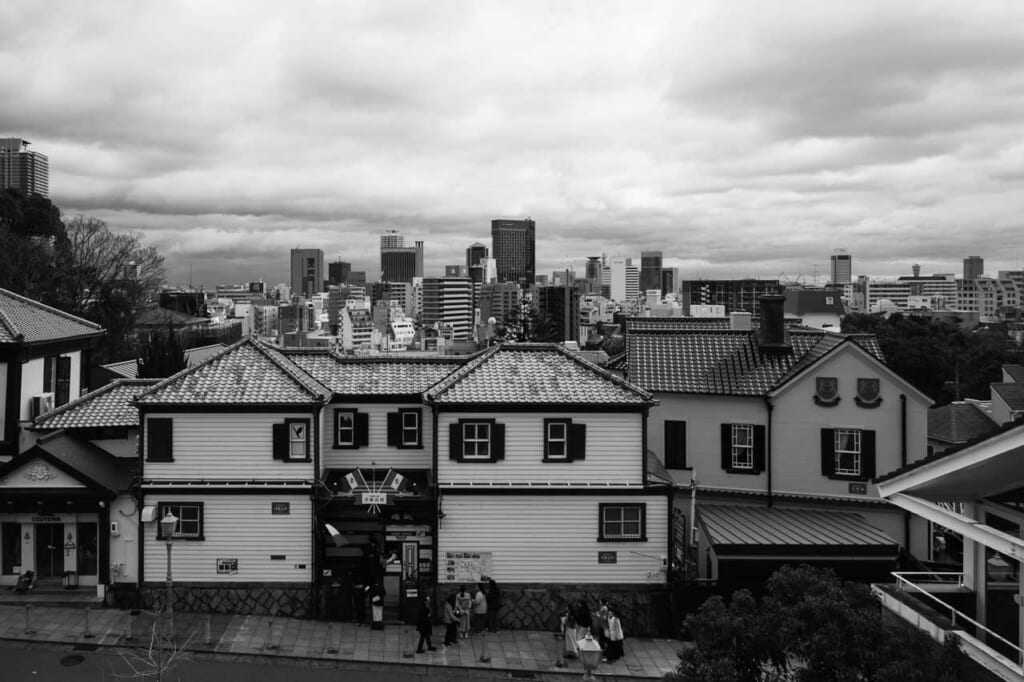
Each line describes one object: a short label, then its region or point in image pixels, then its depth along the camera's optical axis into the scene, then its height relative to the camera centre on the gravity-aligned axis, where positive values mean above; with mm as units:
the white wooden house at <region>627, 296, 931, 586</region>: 32281 -3144
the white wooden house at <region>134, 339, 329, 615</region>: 27375 -4653
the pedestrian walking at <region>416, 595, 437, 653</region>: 24812 -7827
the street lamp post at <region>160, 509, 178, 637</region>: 19500 -4064
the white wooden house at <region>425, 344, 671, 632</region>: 27750 -4807
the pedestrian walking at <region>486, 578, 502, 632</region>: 27094 -7887
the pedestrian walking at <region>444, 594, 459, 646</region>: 25641 -8115
